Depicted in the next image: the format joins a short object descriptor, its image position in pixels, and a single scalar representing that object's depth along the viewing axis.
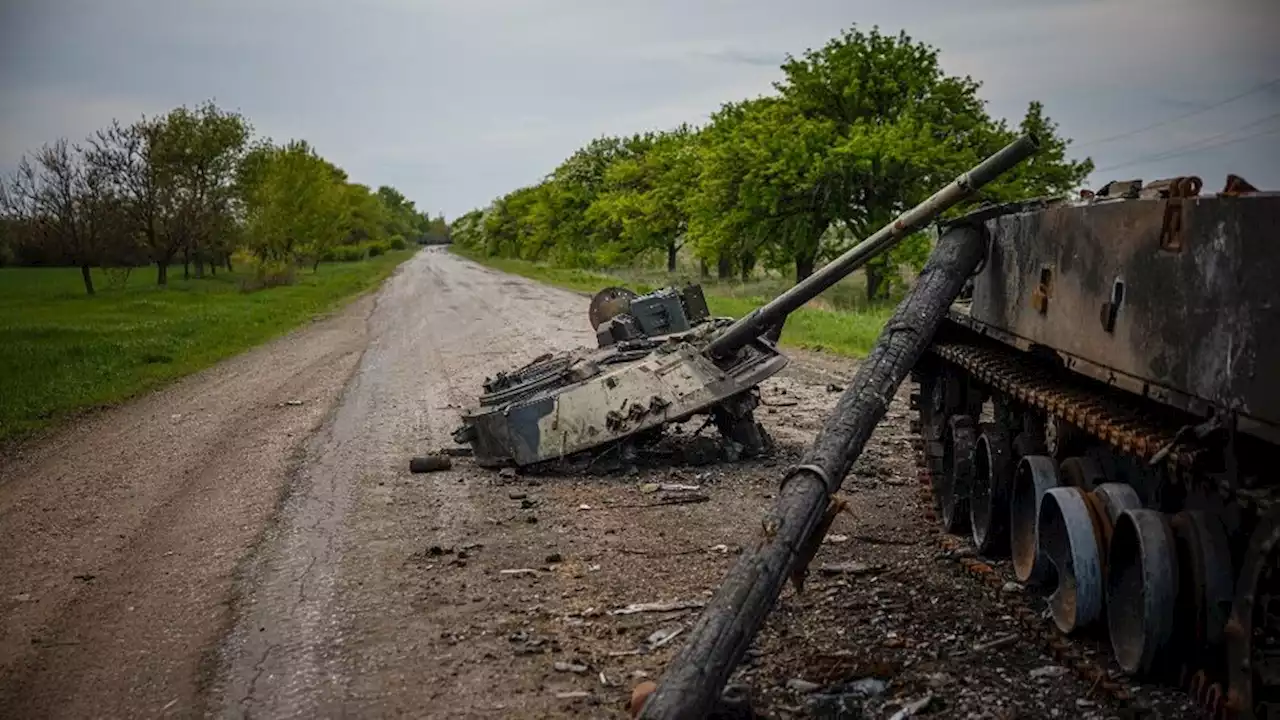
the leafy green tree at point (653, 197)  39.66
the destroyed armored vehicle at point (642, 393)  10.23
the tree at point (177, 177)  40.22
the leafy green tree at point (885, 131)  25.84
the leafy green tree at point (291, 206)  46.78
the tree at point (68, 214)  34.66
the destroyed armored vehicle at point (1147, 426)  4.04
